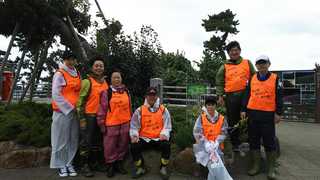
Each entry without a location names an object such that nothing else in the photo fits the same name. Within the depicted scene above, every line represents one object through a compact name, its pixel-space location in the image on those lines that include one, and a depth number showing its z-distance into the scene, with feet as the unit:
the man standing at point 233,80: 13.10
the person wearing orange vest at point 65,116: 12.53
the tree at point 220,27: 50.06
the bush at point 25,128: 14.74
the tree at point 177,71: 24.01
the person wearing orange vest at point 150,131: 12.52
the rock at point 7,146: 14.60
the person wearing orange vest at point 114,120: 12.74
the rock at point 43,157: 14.34
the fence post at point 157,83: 18.05
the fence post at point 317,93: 37.18
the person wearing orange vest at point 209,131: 11.97
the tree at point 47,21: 21.49
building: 40.53
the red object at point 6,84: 33.53
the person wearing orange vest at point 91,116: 12.87
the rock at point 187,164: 12.81
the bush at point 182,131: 13.54
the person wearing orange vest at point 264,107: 12.24
